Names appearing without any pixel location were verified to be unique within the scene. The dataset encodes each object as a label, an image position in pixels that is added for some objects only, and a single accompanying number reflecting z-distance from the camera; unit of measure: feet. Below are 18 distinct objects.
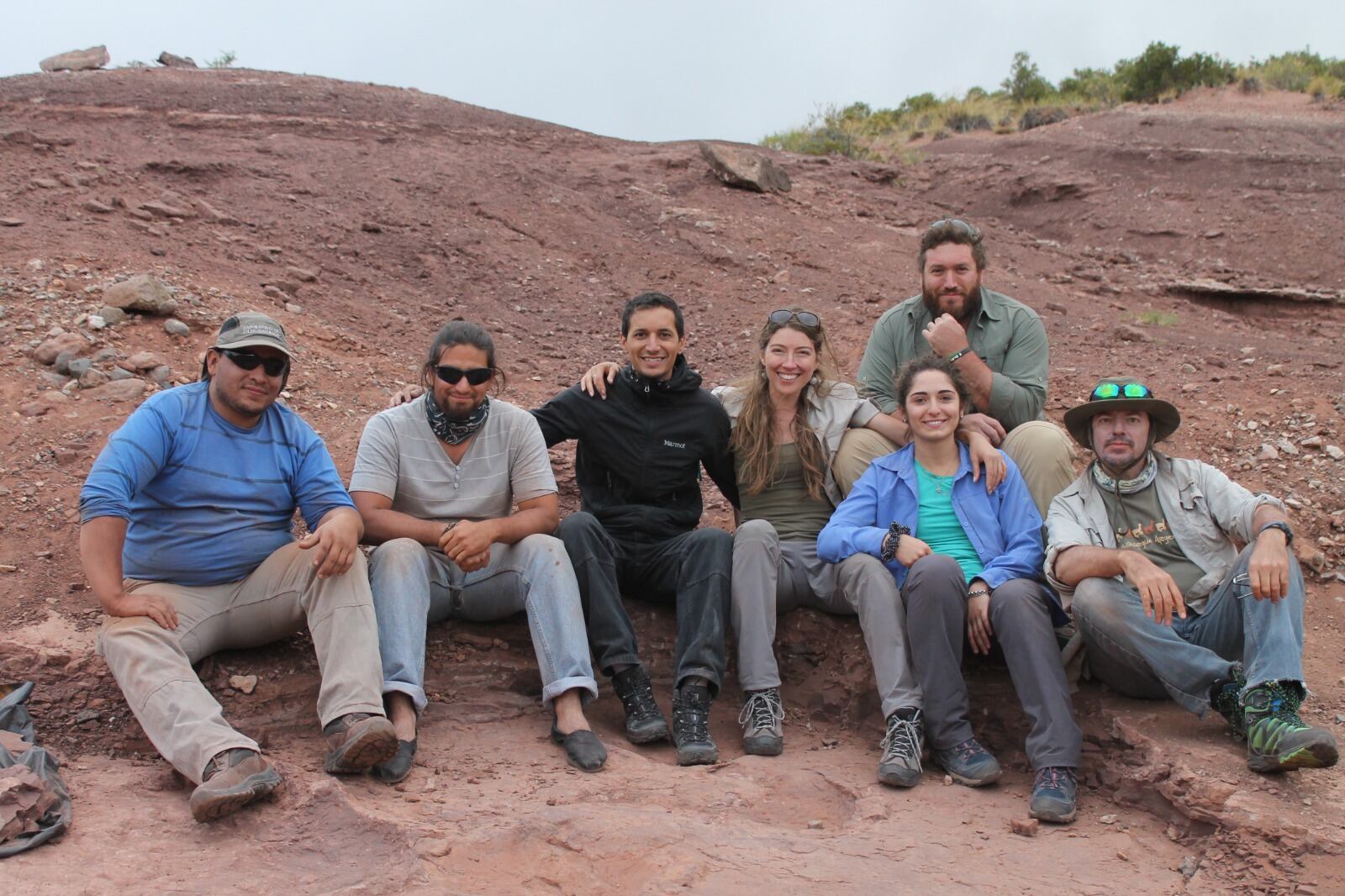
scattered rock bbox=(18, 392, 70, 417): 19.03
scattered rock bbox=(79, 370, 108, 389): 19.99
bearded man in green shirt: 16.34
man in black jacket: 14.07
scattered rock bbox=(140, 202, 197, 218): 29.35
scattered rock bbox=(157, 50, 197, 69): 52.90
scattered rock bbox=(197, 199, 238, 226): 30.76
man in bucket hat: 12.26
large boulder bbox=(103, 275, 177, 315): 22.48
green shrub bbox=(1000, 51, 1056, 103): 75.77
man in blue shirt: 11.96
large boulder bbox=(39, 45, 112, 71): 49.85
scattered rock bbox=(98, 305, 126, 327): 22.08
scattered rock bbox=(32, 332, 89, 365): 20.39
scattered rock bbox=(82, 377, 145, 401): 19.77
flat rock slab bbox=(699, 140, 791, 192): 43.01
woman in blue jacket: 12.89
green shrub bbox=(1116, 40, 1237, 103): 65.31
